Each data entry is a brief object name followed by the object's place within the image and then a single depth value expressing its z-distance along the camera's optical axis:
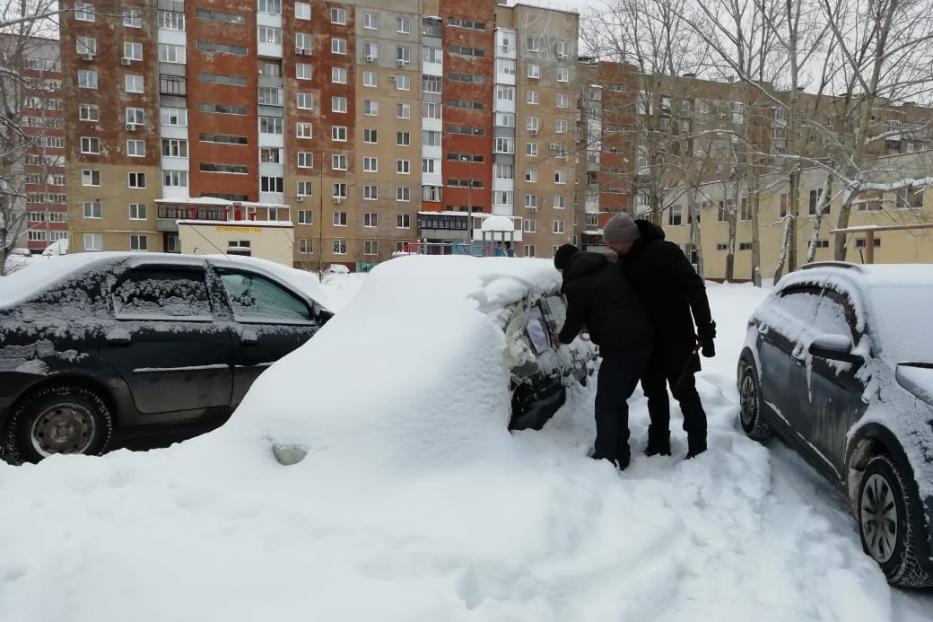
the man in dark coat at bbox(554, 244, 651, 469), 4.38
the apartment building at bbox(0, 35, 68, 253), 20.83
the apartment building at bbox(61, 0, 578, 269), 51.06
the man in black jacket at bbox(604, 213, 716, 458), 4.49
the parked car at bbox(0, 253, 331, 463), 4.64
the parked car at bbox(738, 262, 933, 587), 3.02
